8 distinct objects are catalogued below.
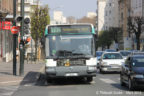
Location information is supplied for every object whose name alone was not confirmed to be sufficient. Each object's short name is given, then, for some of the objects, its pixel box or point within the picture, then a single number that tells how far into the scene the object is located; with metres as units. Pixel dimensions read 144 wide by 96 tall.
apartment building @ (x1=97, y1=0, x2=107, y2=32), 149.00
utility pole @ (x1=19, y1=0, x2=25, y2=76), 23.87
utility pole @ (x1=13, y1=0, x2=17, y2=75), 24.05
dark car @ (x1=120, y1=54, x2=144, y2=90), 15.48
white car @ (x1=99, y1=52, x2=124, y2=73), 28.88
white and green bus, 18.88
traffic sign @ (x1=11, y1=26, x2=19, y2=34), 24.17
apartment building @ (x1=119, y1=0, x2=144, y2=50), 78.49
